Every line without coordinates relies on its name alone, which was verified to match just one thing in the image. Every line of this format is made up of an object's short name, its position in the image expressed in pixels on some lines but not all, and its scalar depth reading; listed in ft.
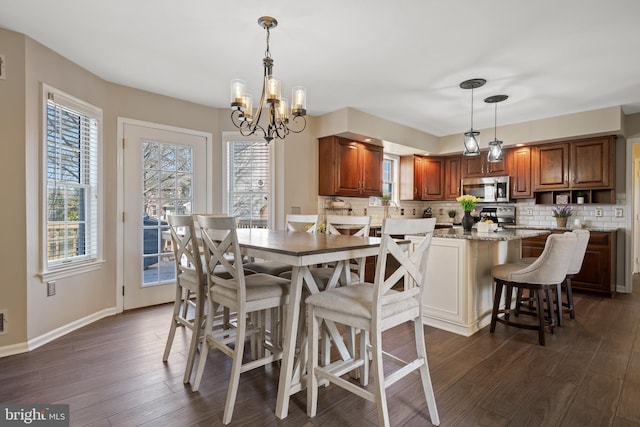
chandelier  7.38
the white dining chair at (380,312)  4.99
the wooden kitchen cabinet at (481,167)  17.85
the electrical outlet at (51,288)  9.27
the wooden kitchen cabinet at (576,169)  14.65
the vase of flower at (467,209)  11.32
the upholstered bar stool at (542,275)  8.86
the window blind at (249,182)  14.24
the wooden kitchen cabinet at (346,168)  15.07
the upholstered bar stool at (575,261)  10.08
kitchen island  9.71
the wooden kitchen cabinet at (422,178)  19.86
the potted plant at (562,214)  16.03
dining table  5.40
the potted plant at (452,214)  20.36
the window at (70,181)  9.38
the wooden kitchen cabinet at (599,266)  14.10
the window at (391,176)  19.89
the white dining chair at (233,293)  5.76
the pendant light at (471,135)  11.25
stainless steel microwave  17.63
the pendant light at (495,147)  12.16
